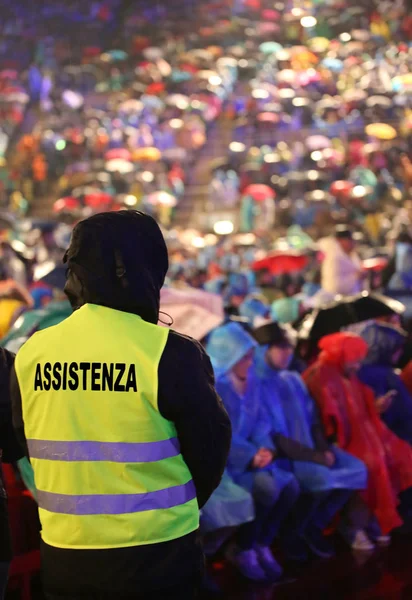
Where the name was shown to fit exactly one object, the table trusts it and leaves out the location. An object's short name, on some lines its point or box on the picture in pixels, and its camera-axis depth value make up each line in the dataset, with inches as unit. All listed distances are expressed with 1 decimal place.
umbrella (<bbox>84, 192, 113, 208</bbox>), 676.1
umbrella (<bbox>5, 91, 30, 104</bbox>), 900.6
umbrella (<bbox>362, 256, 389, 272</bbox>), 421.7
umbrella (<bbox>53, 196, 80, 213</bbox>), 670.5
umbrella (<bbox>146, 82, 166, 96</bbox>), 942.4
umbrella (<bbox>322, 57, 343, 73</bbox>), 895.1
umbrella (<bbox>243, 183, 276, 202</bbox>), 730.2
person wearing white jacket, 352.2
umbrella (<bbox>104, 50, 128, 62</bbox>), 1004.8
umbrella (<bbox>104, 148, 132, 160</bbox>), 798.5
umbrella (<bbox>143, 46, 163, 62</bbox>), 1017.5
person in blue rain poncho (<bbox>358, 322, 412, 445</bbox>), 226.4
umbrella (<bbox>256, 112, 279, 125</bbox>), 846.5
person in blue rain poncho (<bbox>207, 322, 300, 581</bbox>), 183.9
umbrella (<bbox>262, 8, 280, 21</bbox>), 964.0
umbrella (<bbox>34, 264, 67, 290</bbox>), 207.0
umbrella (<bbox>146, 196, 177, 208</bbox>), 755.4
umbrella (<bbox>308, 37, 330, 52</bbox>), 922.1
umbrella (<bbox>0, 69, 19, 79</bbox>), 944.3
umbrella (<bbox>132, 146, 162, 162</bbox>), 798.5
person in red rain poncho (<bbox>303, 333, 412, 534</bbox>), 206.5
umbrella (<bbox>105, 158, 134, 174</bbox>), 783.1
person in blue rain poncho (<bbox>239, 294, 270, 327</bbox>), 325.1
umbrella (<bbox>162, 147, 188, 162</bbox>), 833.5
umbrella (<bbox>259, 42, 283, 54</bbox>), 965.8
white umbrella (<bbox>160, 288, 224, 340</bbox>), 192.9
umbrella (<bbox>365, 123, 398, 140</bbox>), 761.6
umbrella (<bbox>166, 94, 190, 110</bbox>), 911.0
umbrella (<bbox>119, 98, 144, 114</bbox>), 890.7
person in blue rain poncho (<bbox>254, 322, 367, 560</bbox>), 195.0
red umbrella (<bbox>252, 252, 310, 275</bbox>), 435.2
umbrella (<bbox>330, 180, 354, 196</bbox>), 691.5
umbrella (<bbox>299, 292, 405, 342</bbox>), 238.1
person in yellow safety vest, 86.9
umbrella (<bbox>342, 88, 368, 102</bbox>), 832.3
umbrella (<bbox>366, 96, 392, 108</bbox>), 802.8
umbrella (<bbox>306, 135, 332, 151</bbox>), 793.6
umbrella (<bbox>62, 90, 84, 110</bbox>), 908.6
